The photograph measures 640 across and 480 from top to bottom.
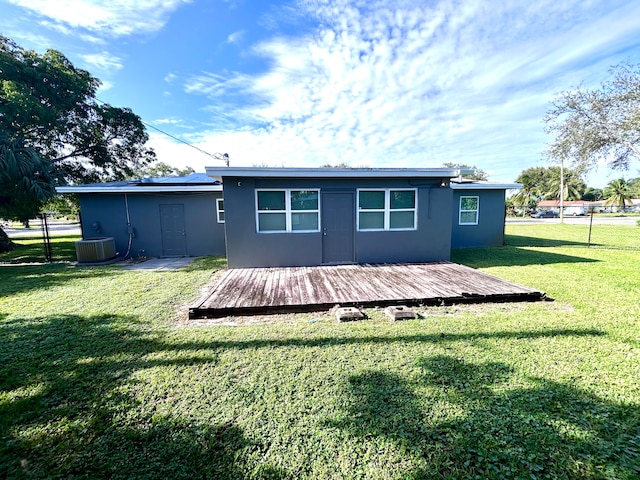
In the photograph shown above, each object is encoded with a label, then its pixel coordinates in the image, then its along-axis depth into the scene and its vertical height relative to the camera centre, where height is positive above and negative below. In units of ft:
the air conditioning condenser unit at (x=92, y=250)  26.55 -3.83
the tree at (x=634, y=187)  108.29 +8.22
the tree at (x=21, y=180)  25.20 +3.24
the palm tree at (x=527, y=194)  135.44 +7.28
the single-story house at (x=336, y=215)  21.79 -0.54
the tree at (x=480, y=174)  150.52 +20.66
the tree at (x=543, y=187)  138.31 +11.10
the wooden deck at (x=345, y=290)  13.88 -4.88
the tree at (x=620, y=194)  130.00 +5.90
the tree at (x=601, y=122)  34.71 +11.69
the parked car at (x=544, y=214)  118.92 -3.33
